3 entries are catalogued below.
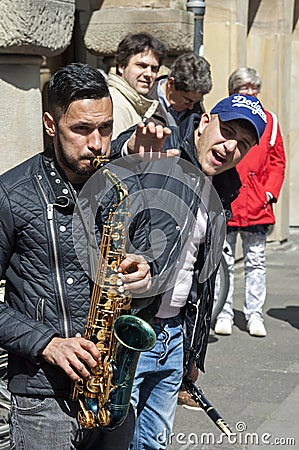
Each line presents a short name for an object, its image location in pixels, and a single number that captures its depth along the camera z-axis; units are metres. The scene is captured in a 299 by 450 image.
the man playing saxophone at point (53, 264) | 5.39
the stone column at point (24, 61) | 9.39
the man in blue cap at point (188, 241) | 6.61
